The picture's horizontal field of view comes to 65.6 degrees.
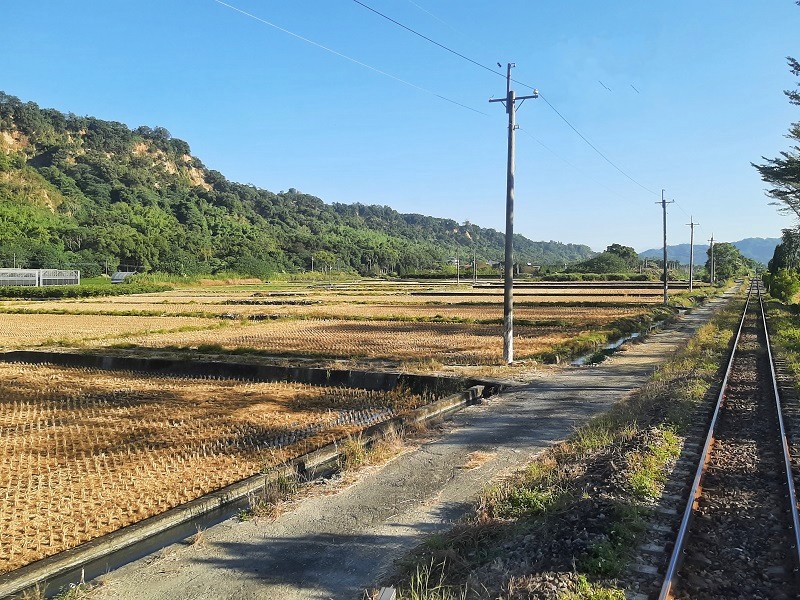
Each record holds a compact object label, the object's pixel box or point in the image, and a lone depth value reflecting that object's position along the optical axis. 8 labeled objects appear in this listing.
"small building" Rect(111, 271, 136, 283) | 84.62
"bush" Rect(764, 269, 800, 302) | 43.04
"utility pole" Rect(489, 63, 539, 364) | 16.45
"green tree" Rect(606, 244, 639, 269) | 154.75
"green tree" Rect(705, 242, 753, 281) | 129.00
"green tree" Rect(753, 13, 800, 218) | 21.49
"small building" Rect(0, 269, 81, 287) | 71.38
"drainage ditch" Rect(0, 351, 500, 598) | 4.87
